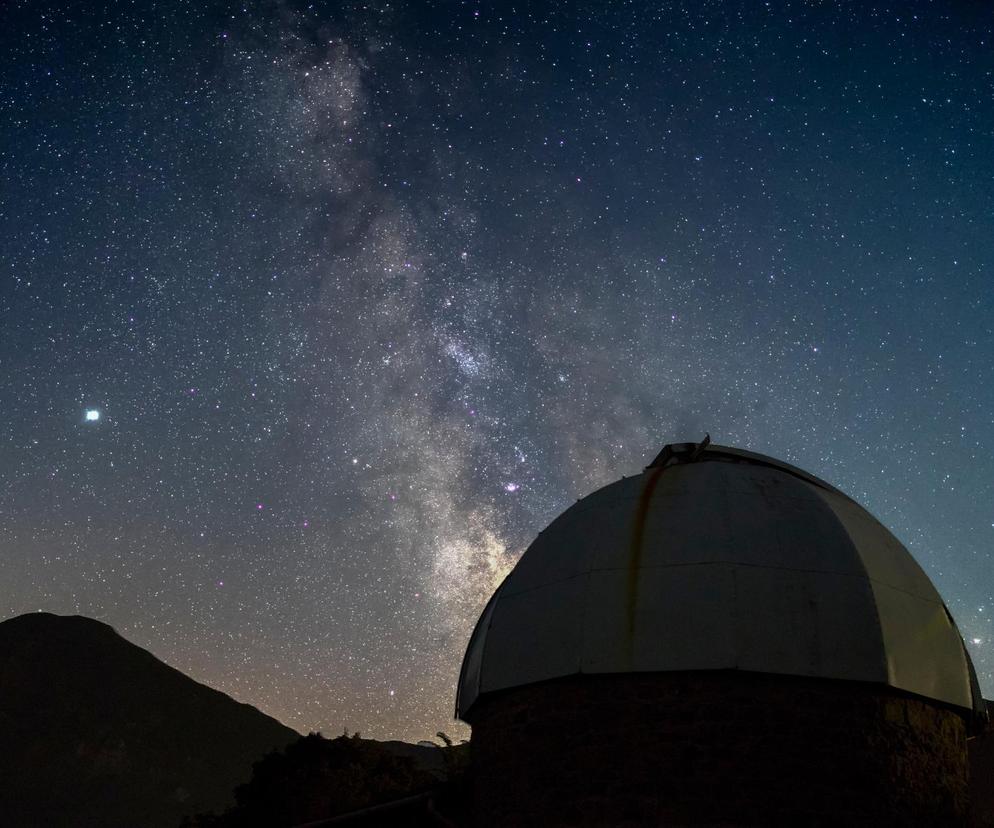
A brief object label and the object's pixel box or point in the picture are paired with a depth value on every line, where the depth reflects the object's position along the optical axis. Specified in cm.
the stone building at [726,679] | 783
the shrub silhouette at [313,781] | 2202
